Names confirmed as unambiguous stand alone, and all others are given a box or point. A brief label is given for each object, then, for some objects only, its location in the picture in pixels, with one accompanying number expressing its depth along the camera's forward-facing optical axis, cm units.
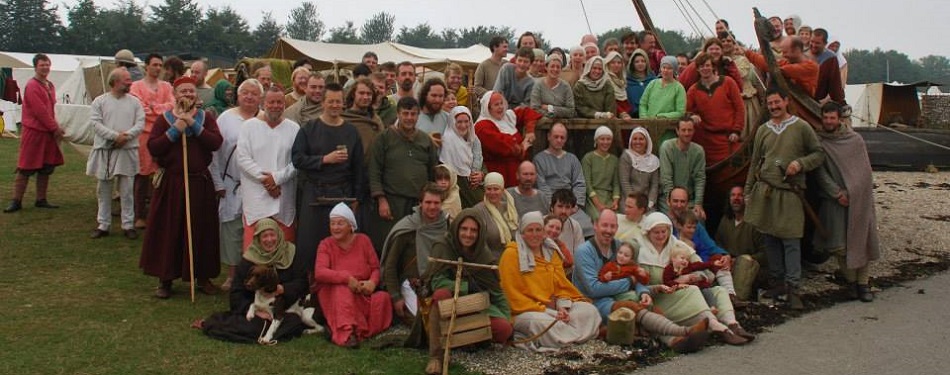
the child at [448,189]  659
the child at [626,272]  620
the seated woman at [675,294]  611
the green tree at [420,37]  8538
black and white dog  579
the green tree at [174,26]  6034
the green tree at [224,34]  6144
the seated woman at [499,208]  657
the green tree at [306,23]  9331
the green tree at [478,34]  7481
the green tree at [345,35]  7850
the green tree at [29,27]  5888
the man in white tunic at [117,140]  838
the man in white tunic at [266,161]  653
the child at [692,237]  708
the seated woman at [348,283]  586
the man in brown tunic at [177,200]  659
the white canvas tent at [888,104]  1940
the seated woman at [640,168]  781
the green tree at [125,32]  5834
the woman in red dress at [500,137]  746
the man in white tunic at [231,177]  690
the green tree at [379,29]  9038
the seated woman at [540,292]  588
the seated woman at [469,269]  567
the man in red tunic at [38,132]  951
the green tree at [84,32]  5747
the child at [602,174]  780
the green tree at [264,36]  6600
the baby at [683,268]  646
